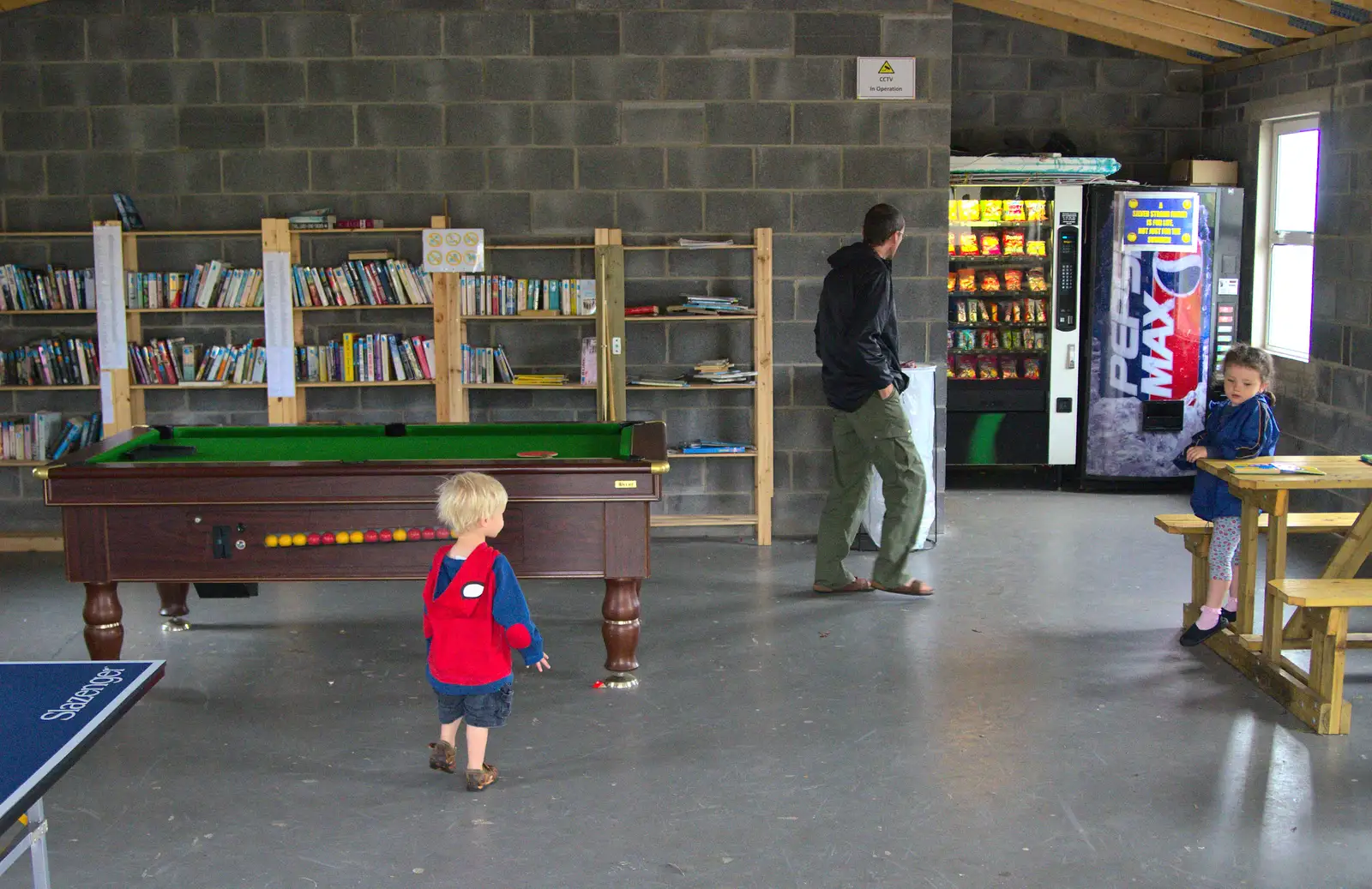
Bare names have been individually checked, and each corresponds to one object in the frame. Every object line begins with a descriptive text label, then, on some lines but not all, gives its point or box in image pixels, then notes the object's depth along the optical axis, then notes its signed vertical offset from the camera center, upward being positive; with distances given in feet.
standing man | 19.77 -1.73
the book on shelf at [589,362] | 23.80 -1.26
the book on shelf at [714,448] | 23.85 -2.76
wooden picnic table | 14.85 -3.51
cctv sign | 23.61 +3.55
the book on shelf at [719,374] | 23.72 -1.47
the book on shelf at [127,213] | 23.40 +1.33
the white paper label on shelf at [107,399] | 23.62 -1.83
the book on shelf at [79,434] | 23.84 -2.46
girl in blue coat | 16.97 -1.97
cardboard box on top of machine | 28.84 +2.32
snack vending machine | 28.63 -0.81
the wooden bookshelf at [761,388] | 23.40 -1.73
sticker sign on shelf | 23.26 +0.61
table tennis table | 8.00 -2.75
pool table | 15.30 -2.54
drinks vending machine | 28.07 -0.64
